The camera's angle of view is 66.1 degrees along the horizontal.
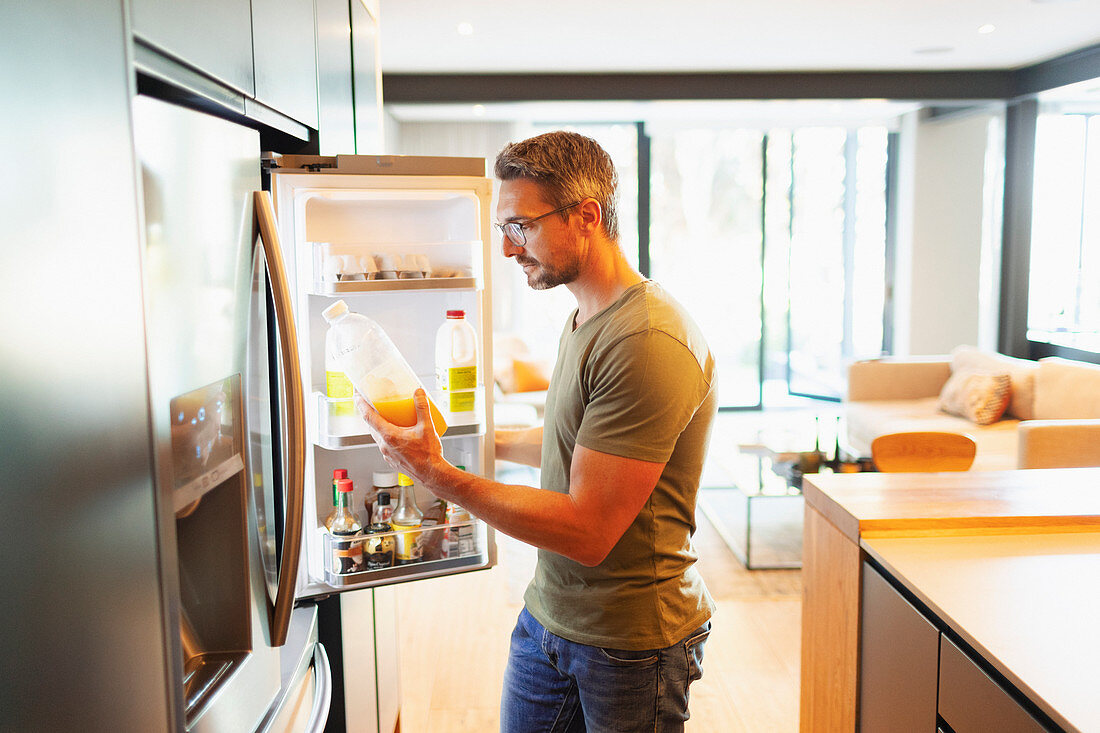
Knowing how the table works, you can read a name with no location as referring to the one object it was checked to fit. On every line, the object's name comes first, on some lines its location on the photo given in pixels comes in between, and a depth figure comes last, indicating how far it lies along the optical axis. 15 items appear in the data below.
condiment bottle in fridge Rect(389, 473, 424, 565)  1.71
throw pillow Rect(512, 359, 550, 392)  5.90
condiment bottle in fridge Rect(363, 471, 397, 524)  1.72
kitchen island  1.23
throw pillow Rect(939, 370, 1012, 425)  4.75
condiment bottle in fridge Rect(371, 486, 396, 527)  1.69
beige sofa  3.74
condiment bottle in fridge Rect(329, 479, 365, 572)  1.65
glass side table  3.97
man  1.30
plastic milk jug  1.70
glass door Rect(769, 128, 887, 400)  7.51
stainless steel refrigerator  0.93
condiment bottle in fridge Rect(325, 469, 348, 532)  1.64
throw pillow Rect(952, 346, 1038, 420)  4.74
